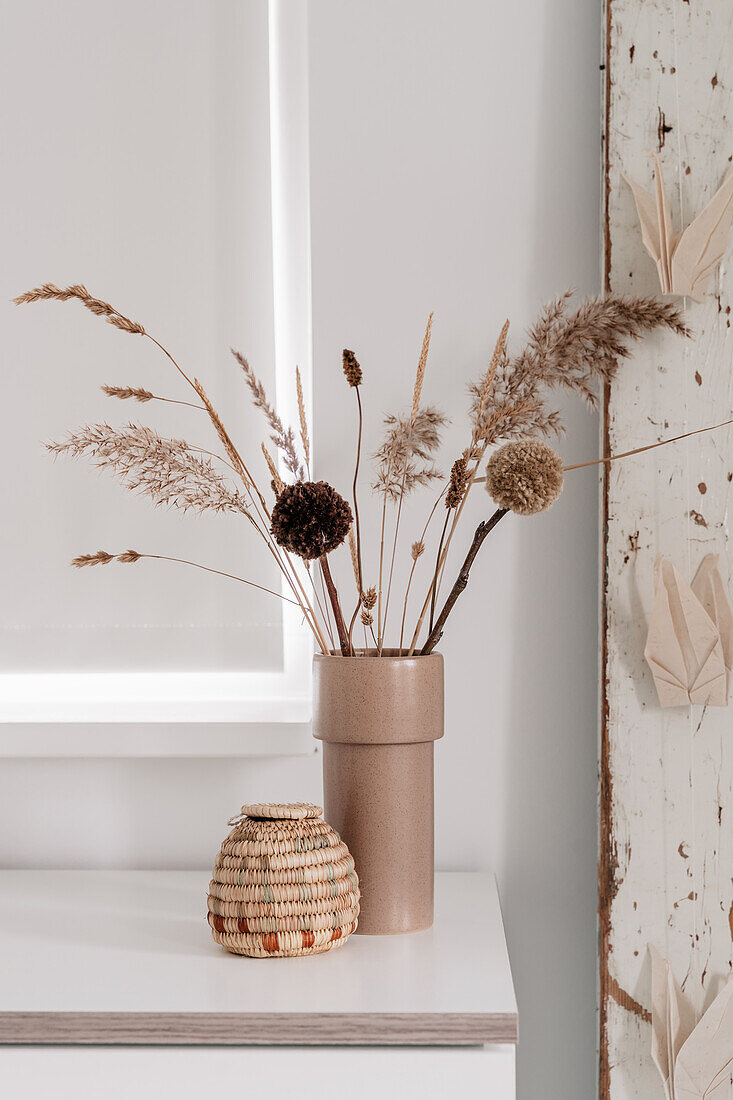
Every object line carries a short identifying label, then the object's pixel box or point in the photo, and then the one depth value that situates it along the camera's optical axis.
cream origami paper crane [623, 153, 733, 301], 1.04
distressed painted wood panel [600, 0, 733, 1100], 1.06
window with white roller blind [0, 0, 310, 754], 1.17
